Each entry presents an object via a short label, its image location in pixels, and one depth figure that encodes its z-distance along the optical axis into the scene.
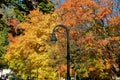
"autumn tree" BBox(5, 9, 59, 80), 43.22
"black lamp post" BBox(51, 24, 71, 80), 29.89
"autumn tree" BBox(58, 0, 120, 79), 44.50
